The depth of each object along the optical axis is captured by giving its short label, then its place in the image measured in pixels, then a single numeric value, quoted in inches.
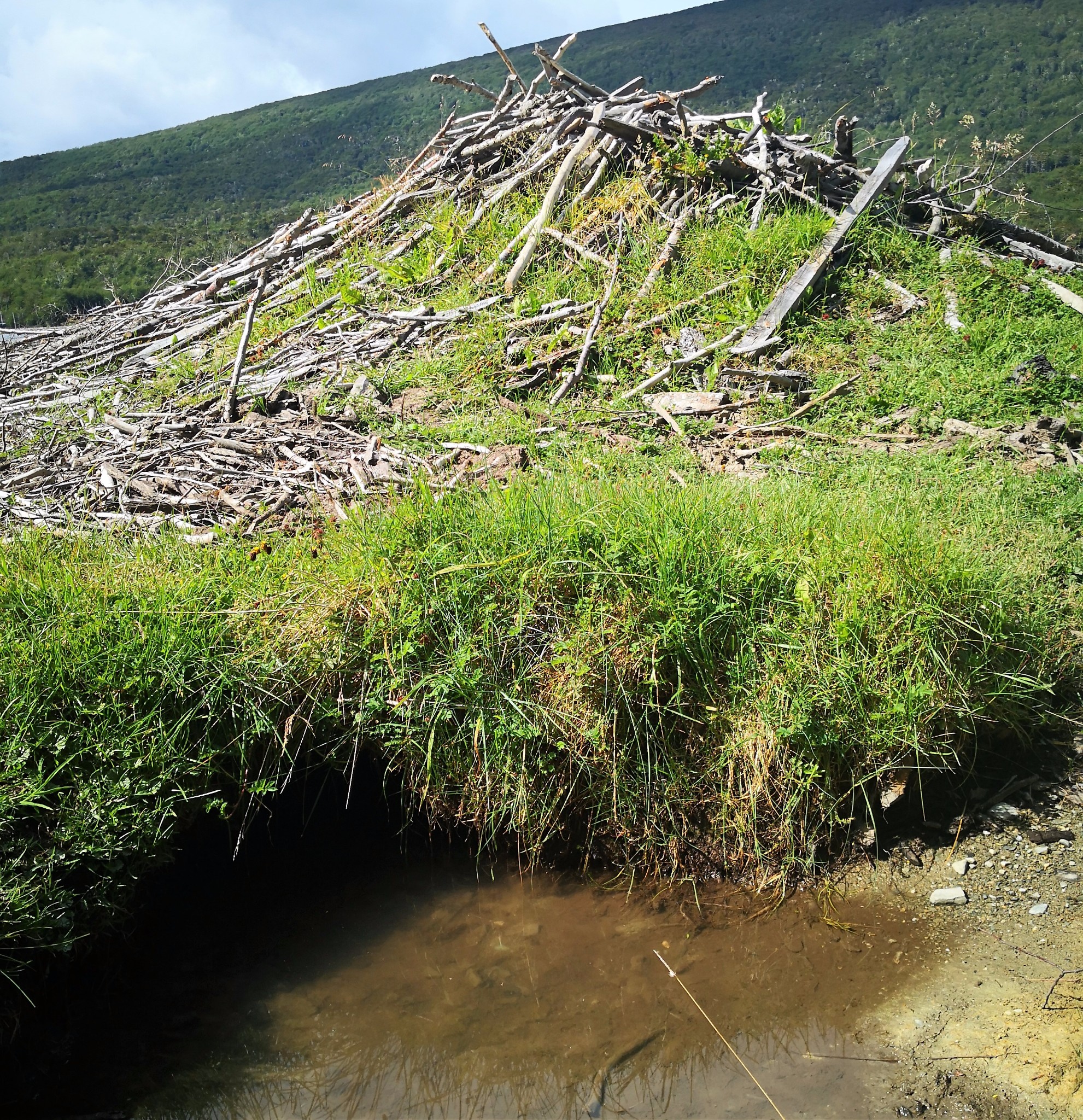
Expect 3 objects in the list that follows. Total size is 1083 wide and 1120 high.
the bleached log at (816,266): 275.6
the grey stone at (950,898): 134.7
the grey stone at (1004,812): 146.1
